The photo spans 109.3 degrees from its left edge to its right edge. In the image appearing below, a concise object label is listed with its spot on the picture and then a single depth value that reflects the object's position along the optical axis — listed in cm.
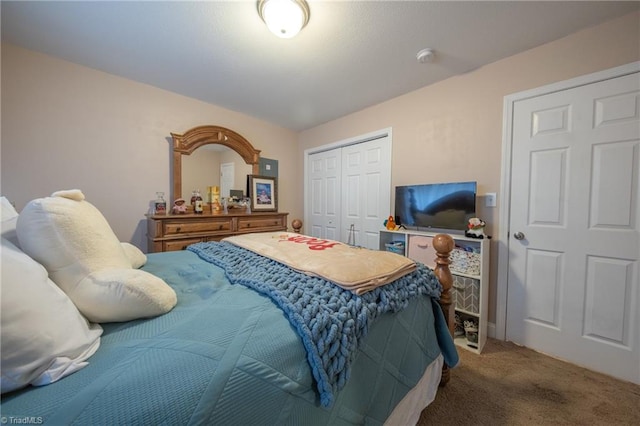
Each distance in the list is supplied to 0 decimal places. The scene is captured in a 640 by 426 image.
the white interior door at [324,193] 339
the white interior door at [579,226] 151
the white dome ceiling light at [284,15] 136
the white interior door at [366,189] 280
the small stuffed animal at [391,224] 248
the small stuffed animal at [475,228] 191
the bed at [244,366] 45
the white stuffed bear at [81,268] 67
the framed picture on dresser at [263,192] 313
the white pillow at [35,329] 44
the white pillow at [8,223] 70
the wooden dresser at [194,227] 218
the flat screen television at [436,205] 202
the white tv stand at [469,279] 187
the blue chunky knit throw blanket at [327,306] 66
